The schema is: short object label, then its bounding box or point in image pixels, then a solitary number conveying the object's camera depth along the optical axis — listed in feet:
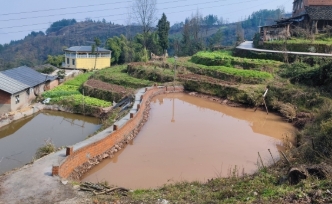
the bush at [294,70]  60.49
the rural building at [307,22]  84.69
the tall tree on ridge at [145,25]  131.17
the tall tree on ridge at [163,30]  123.03
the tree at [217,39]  159.12
